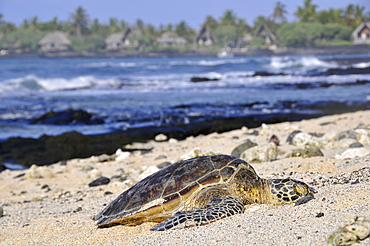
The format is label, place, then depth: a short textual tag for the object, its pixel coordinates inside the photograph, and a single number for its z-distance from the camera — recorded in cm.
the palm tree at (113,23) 14523
